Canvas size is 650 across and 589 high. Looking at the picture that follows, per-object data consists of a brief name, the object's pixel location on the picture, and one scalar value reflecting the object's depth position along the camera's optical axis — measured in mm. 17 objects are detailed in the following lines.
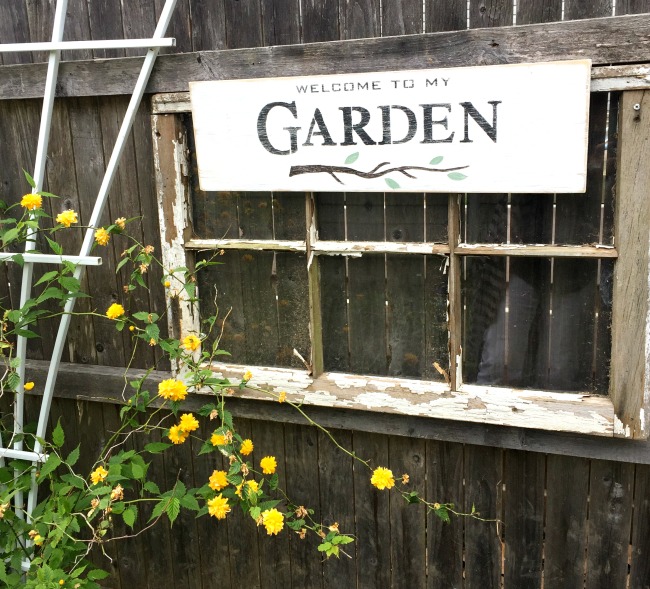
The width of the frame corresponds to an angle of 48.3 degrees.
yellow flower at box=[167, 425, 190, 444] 2184
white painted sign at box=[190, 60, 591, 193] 1970
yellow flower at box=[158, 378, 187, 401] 2109
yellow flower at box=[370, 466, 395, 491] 2106
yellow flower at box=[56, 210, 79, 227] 2221
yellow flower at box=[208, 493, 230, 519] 2064
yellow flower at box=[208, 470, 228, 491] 2143
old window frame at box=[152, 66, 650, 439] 1964
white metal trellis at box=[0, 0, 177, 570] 2271
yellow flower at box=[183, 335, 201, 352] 2219
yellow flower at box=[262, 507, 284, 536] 1987
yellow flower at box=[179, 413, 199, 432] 2150
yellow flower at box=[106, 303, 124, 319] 2209
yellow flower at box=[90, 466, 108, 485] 2131
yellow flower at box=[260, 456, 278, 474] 2195
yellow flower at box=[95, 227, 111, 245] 2250
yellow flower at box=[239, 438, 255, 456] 2207
